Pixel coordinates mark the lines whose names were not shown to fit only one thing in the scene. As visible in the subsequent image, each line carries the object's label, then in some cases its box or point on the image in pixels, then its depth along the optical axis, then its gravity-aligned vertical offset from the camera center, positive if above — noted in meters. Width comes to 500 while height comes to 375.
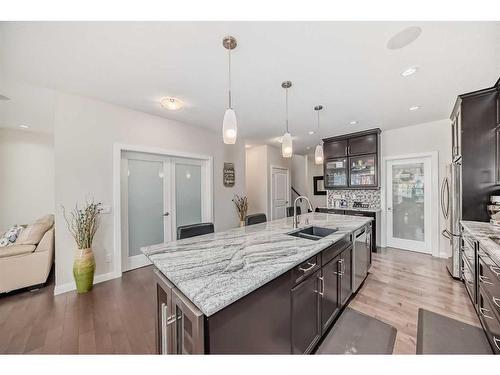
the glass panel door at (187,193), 3.59 -0.09
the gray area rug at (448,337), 1.51 -1.31
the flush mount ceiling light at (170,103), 2.59 +1.21
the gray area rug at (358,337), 1.51 -1.30
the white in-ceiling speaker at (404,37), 1.44 +1.20
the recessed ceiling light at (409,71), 1.95 +1.23
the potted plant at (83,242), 2.35 -0.69
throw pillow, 2.62 -0.68
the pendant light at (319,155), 2.73 +0.46
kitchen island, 0.83 -0.57
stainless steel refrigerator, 2.50 -0.35
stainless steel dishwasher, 2.14 -0.87
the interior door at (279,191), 5.60 -0.13
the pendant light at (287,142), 2.19 +0.53
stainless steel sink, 1.97 -0.51
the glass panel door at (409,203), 3.72 -0.37
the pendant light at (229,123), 1.59 +0.55
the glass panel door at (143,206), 3.09 -0.30
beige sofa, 2.26 -0.89
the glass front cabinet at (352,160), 4.10 +0.62
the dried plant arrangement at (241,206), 4.47 -0.44
